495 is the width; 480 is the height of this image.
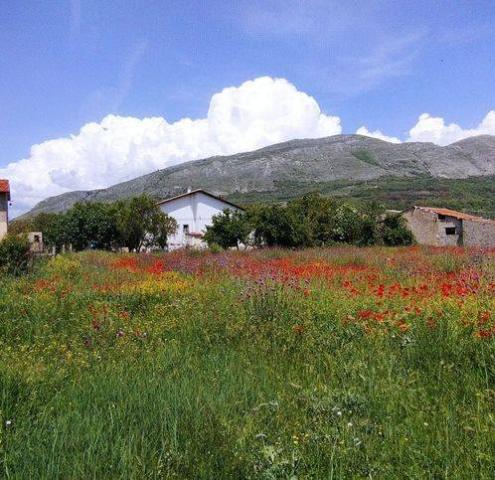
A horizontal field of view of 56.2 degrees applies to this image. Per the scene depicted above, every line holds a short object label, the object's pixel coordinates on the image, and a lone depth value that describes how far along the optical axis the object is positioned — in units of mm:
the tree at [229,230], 35906
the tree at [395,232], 37562
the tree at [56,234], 45344
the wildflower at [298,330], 5664
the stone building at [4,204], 29858
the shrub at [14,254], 13969
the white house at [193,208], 54312
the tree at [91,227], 43250
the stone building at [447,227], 42094
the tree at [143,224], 37875
